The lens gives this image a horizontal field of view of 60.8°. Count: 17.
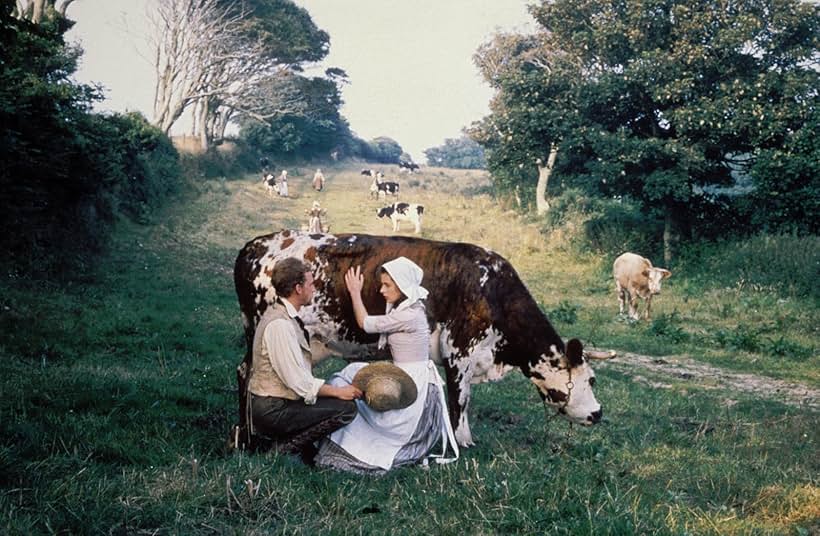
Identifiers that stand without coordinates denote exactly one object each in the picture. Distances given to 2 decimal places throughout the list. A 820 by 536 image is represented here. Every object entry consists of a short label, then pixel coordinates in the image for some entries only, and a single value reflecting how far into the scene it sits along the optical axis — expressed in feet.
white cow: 53.98
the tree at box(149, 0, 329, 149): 109.40
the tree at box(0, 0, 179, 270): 39.09
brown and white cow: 23.20
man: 17.71
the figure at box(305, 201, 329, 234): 84.48
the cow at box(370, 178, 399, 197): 126.21
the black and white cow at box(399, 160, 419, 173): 186.35
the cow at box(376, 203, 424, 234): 99.60
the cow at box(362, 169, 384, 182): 158.16
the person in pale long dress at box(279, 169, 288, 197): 120.37
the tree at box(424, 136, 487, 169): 302.04
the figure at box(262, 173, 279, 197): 120.06
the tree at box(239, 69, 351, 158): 160.35
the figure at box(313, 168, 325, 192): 133.39
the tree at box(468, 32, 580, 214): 75.10
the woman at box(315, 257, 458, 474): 18.25
